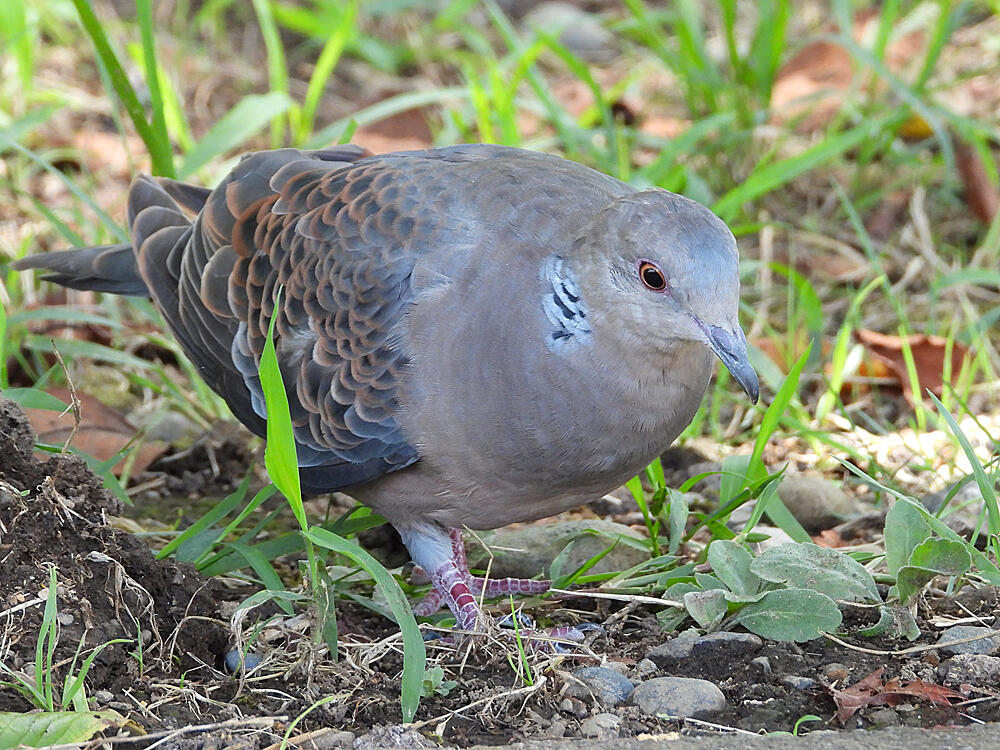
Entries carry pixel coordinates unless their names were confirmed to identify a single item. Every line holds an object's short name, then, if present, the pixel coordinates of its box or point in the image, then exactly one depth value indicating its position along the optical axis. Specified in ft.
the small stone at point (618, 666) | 18.89
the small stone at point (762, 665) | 18.60
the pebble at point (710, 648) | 19.03
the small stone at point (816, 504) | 24.82
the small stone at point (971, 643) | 18.47
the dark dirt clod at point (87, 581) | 17.99
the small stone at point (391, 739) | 16.75
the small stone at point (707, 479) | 26.89
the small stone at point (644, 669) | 18.75
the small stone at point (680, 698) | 17.53
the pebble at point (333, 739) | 16.94
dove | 20.02
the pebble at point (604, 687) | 18.07
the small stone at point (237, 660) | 19.31
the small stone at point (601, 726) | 17.19
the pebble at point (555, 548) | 23.02
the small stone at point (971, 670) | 17.71
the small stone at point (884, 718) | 16.92
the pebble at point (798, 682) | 18.12
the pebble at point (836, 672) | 18.13
